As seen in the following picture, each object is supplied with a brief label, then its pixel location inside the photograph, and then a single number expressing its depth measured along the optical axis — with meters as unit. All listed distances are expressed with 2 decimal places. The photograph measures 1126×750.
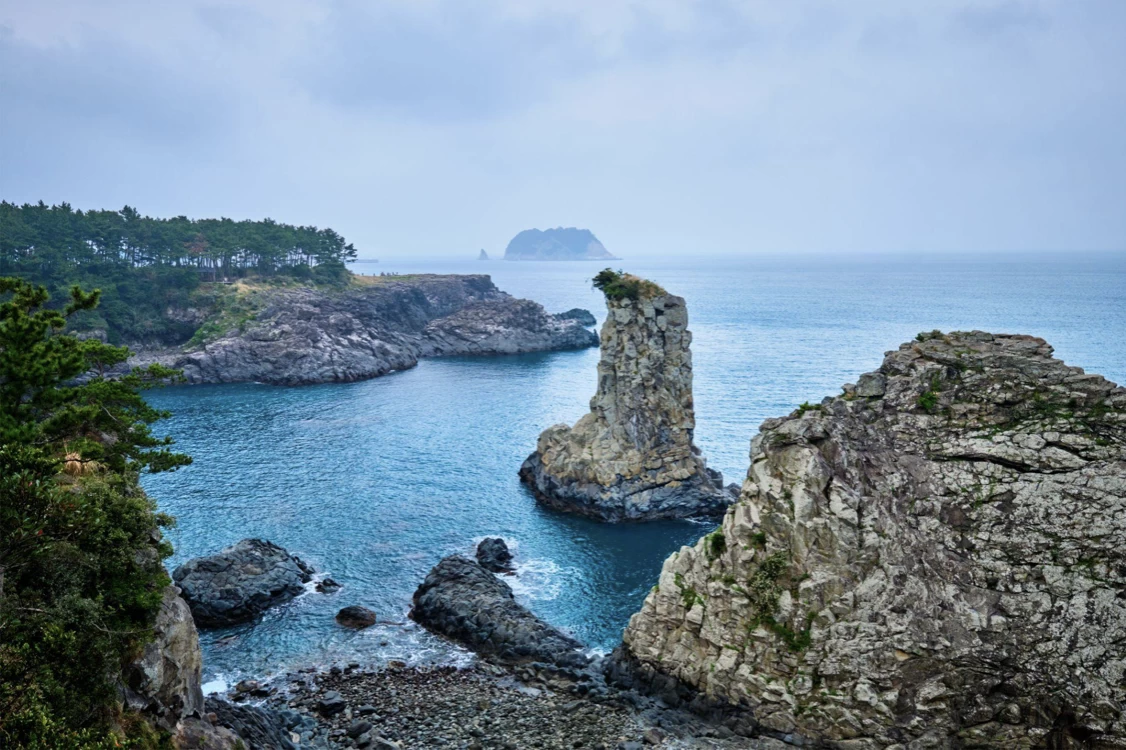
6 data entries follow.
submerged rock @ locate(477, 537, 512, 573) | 59.62
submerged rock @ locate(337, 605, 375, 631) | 51.03
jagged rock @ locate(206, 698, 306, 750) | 36.03
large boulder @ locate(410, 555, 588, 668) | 46.78
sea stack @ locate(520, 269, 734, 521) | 71.00
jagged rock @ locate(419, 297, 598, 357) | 156.84
